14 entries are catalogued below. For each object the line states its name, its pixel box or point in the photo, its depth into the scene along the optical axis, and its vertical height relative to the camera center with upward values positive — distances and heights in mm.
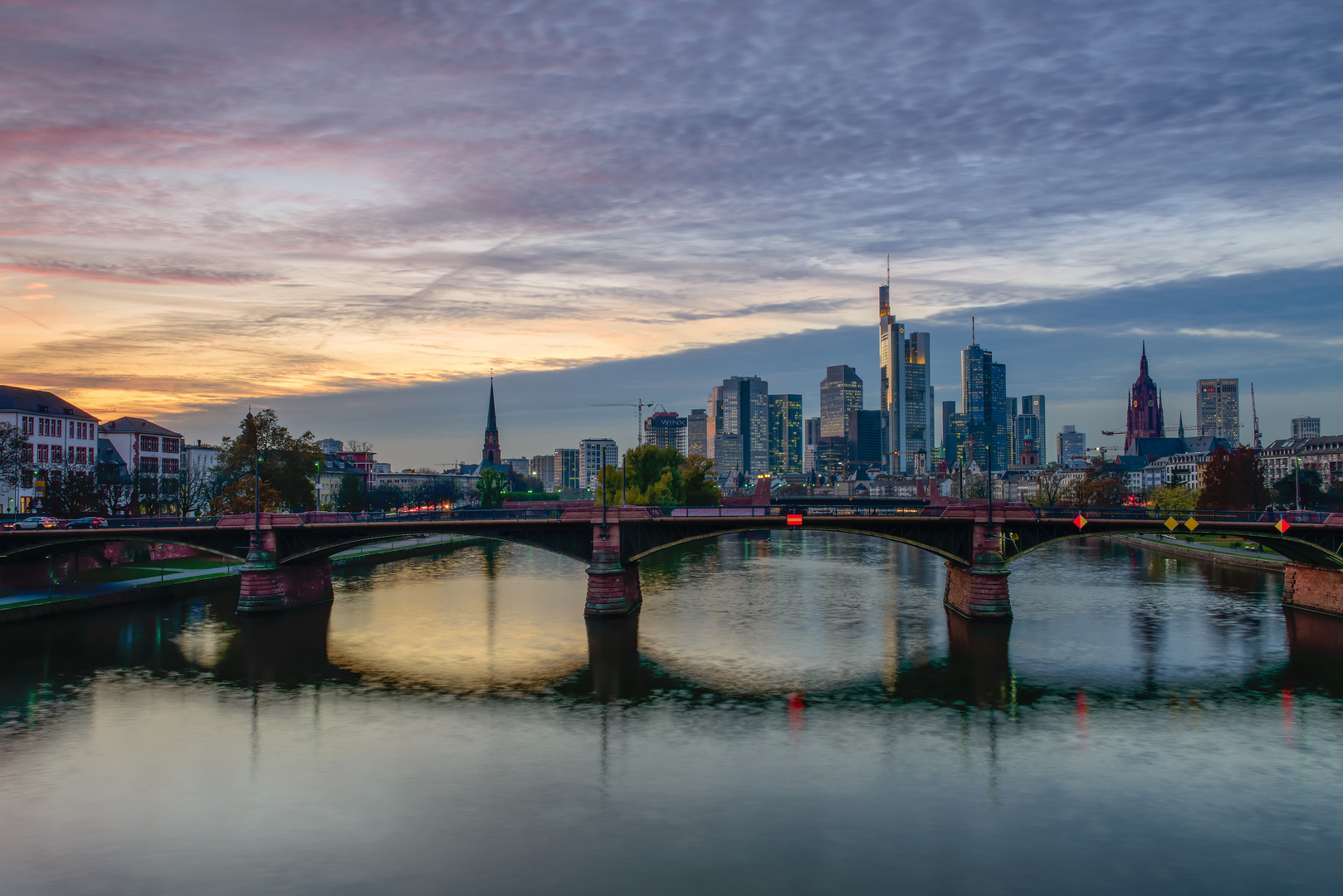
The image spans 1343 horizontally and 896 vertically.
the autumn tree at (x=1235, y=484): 133250 -1115
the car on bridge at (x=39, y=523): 86125 -3976
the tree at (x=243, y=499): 110312 -2221
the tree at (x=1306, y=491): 146250 -2452
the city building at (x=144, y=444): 160375 +6572
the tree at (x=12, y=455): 102250 +2944
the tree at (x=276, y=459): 120312 +2824
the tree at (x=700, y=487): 163125 -1638
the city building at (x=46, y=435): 120938 +6563
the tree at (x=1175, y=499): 147000 -3735
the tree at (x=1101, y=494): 191300 -3757
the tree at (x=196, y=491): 130125 -1701
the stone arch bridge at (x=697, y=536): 71312 -4666
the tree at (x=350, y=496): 170625 -3110
